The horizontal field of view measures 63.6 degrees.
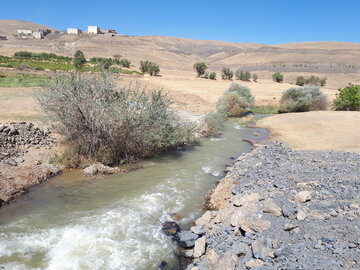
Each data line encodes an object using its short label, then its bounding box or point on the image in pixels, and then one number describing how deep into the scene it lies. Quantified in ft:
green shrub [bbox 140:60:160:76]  166.91
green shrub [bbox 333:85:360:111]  91.04
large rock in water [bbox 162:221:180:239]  24.11
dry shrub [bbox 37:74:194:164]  36.52
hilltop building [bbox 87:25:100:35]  451.12
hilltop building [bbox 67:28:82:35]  412.61
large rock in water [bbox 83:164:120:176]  34.70
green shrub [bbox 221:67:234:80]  179.83
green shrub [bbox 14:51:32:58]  215.72
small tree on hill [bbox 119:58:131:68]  202.18
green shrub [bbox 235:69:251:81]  179.42
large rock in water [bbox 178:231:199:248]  22.46
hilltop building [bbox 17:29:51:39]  378.94
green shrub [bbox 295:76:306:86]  165.29
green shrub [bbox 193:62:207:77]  181.95
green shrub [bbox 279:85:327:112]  93.91
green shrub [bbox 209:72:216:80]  175.73
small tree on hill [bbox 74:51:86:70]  152.33
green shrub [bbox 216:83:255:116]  86.89
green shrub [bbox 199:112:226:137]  61.57
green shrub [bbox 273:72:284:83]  180.24
